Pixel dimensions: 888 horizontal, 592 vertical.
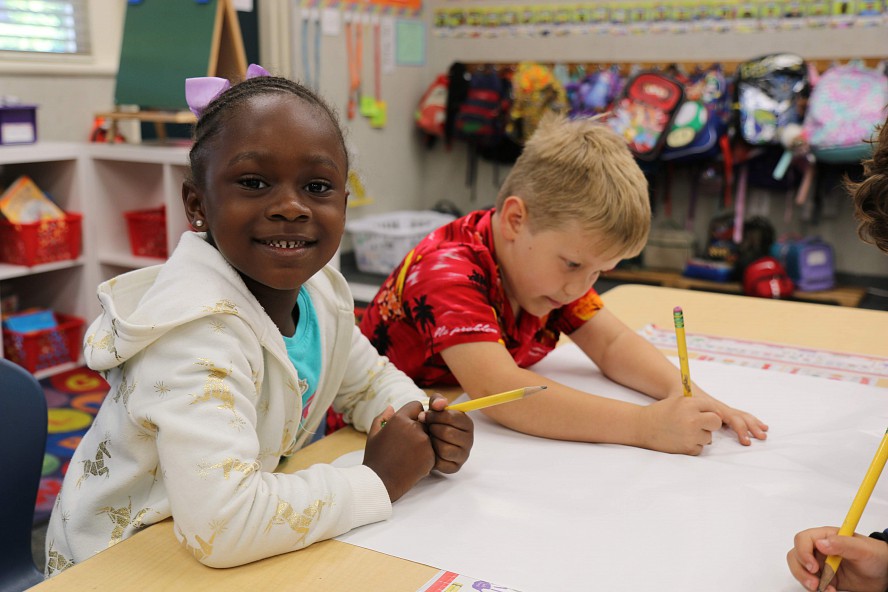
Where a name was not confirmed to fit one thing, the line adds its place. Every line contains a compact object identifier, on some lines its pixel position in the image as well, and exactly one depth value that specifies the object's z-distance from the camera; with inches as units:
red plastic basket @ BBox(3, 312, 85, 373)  104.6
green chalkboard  106.1
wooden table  26.7
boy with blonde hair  39.7
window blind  111.7
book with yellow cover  102.3
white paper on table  27.7
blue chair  37.6
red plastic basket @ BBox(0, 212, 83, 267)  103.0
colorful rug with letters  81.4
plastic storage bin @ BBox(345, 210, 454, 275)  146.6
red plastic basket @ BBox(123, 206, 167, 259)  111.6
